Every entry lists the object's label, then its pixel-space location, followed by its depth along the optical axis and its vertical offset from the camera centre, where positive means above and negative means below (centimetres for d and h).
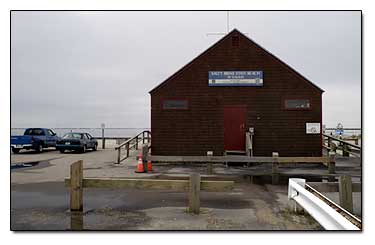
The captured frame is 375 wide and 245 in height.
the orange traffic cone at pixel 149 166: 1383 -171
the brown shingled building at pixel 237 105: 1678 +101
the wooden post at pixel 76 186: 656 -120
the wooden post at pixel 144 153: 1307 -113
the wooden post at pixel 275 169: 1129 -154
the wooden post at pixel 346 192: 631 -129
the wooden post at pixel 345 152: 1976 -165
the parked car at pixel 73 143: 2278 -123
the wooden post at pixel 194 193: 648 -133
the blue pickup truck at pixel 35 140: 2248 -102
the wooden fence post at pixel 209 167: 1279 -162
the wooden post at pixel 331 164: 1220 -148
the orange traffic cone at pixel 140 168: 1306 -169
